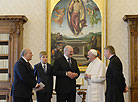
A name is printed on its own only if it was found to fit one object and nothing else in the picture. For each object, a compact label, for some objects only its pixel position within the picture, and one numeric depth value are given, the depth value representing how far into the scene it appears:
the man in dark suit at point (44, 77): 5.27
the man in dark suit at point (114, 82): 4.90
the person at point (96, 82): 5.19
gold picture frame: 7.43
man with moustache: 5.12
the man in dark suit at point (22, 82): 4.62
